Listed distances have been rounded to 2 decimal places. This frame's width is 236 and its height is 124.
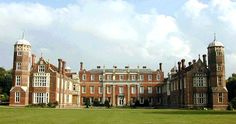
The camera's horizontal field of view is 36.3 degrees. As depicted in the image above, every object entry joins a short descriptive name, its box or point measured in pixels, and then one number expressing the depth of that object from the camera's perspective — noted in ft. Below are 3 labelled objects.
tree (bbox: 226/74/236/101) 219.61
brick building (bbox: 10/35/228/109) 188.03
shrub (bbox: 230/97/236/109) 180.00
